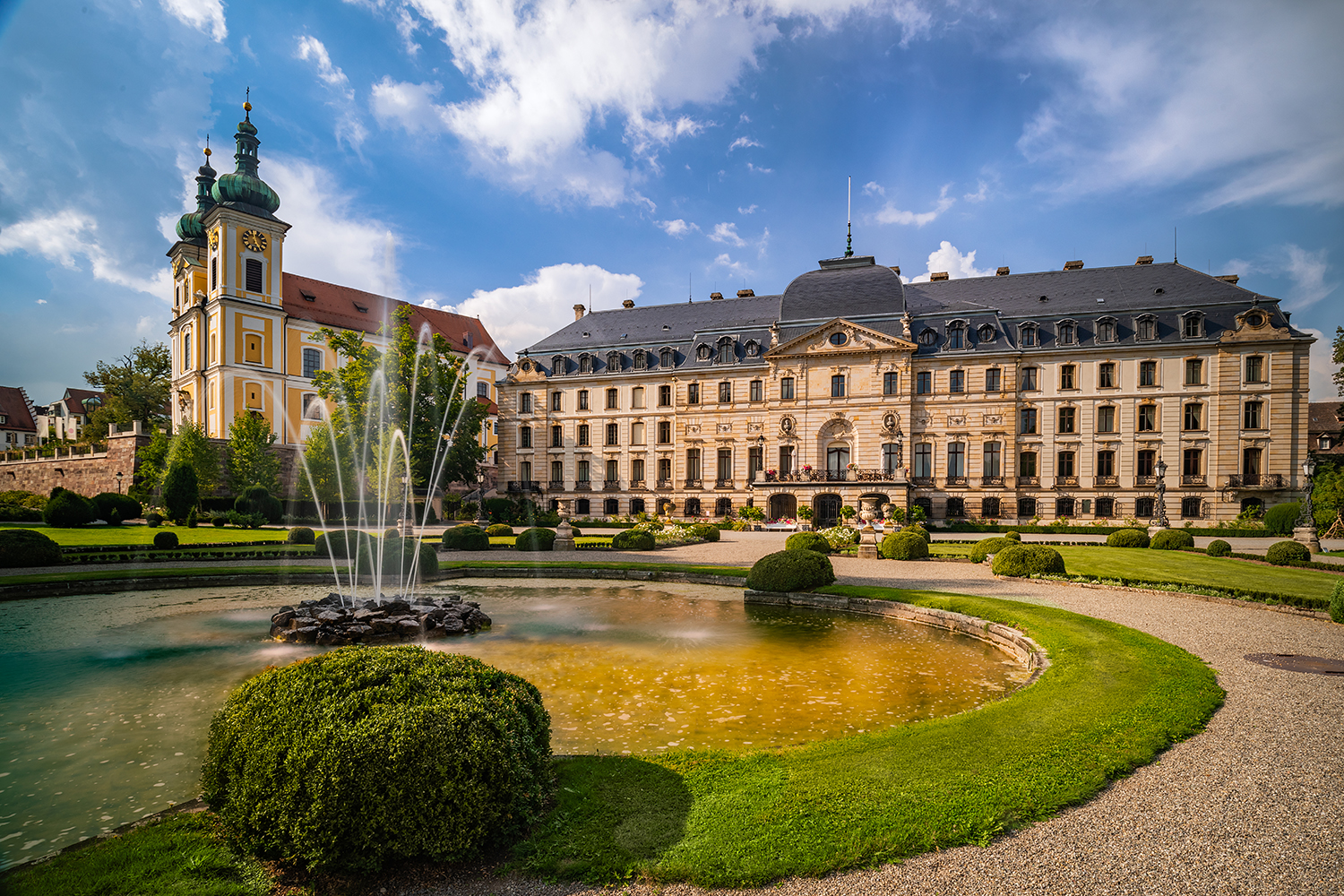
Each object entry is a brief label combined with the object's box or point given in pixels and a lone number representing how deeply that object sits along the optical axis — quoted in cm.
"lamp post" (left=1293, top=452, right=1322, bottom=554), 2569
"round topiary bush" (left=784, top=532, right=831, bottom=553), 2372
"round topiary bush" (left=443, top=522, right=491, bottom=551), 2839
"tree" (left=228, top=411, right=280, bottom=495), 4603
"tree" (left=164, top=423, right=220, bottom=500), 4406
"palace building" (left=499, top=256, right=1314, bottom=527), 4362
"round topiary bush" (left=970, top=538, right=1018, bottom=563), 2398
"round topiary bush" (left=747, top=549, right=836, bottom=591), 1661
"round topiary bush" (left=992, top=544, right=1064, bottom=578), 1962
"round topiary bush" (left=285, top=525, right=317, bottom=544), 2794
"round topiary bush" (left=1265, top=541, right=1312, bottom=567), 2136
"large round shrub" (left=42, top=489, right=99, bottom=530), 3481
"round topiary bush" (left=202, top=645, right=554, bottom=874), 418
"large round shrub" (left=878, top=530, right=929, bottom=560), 2491
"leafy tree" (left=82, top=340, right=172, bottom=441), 6600
